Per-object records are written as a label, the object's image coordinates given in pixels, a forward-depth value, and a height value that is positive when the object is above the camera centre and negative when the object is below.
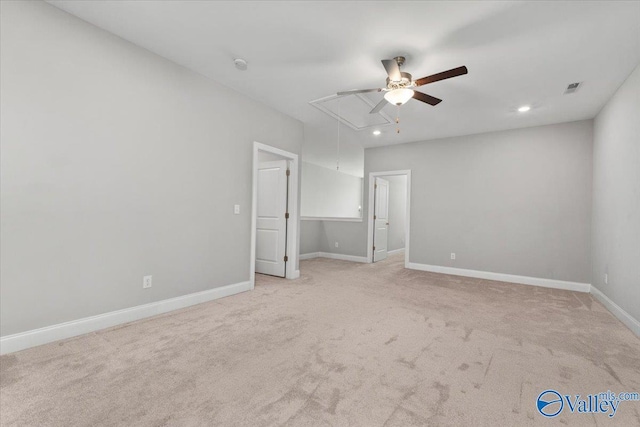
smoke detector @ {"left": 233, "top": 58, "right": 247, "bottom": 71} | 2.97 +1.60
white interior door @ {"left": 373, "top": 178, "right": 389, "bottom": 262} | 6.68 -0.11
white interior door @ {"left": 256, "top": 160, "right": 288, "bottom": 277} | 4.73 -0.12
